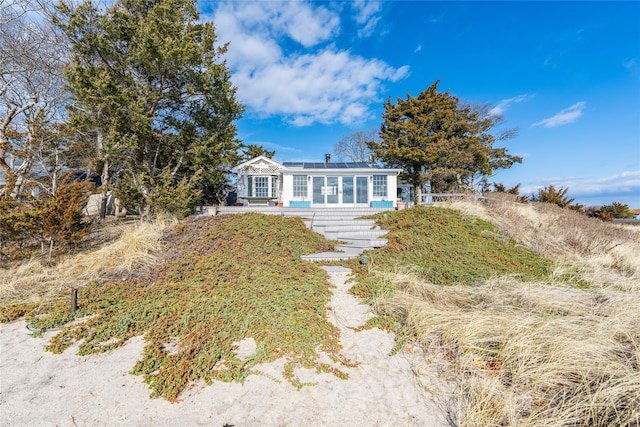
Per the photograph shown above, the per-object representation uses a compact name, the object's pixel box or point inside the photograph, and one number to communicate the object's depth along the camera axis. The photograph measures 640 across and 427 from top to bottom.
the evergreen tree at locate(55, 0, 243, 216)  7.87
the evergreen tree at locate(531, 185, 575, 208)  15.10
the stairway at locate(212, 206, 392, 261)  6.91
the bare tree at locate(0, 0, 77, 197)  7.46
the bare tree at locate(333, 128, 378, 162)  27.75
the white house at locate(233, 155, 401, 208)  14.90
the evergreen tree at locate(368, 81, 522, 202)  18.09
